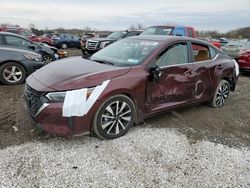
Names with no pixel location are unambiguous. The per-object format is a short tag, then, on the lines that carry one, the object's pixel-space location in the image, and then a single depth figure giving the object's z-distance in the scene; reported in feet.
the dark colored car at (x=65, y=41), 56.49
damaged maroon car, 8.17
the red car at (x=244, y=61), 23.98
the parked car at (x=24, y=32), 43.93
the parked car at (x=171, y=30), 25.53
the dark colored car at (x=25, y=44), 17.88
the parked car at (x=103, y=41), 31.55
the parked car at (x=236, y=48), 26.68
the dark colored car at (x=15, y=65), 16.30
